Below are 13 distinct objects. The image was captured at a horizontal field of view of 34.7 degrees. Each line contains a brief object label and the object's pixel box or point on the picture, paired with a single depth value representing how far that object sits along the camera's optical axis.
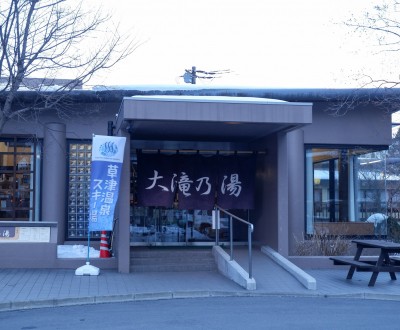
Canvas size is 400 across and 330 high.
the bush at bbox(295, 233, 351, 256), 17.28
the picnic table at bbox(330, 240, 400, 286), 14.11
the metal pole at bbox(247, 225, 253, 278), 13.25
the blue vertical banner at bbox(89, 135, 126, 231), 14.85
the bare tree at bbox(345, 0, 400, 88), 17.59
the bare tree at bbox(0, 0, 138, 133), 14.05
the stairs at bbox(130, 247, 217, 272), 15.62
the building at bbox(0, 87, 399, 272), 15.34
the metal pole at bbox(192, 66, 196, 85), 39.89
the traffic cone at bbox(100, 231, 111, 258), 15.83
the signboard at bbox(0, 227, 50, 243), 15.42
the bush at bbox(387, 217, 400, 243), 20.39
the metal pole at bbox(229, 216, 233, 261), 14.75
